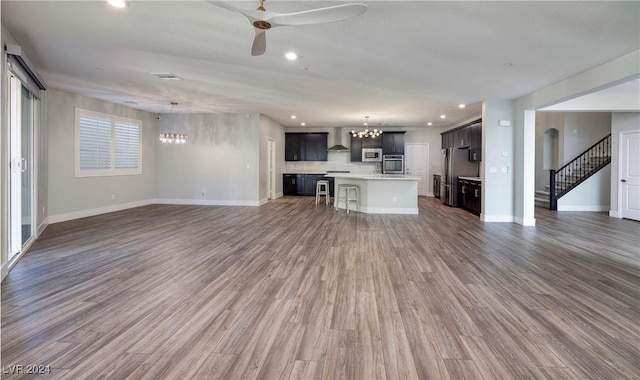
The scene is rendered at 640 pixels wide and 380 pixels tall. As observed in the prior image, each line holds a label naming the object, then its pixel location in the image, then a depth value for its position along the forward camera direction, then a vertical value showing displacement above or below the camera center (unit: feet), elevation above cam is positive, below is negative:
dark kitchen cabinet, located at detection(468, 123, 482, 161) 27.25 +3.43
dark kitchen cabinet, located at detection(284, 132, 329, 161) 40.50 +4.44
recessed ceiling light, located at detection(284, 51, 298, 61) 14.03 +5.57
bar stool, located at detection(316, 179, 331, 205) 33.24 -0.91
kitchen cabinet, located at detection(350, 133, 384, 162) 39.40 +4.56
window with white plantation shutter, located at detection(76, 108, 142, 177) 23.66 +2.97
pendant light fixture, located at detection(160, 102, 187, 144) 27.34 +3.75
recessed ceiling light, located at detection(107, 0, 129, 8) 9.74 +5.43
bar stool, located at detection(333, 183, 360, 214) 27.79 -1.14
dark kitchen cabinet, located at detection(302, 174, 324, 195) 39.99 -0.17
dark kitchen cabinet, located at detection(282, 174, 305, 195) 40.34 -0.30
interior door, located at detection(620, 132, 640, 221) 24.80 +0.49
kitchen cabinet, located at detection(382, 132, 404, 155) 39.11 +4.66
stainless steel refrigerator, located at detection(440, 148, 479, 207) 30.73 +1.17
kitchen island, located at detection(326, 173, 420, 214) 26.76 -1.12
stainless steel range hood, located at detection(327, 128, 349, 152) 41.06 +5.65
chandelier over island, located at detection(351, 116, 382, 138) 33.01 +5.23
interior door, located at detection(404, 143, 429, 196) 40.91 +2.34
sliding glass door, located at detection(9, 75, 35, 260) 13.16 +0.72
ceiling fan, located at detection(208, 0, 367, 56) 7.88 +4.24
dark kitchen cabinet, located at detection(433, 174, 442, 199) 38.40 -0.31
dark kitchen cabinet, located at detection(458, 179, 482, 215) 26.06 -1.14
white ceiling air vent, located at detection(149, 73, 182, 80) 17.69 +5.88
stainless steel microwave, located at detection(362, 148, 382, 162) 39.22 +3.33
